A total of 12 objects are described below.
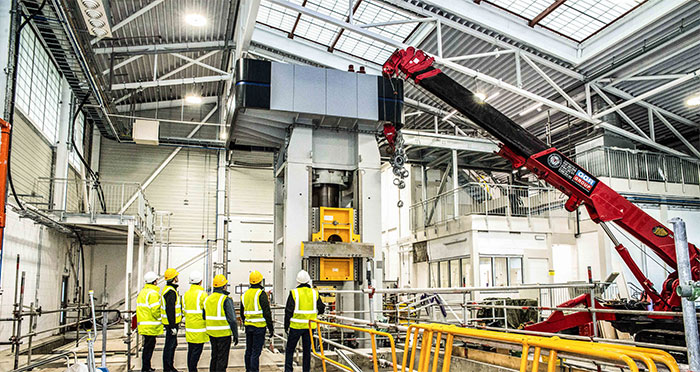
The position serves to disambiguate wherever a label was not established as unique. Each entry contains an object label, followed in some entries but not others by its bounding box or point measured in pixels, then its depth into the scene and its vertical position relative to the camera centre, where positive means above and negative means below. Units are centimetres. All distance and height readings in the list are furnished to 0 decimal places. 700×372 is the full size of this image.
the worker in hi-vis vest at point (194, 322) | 805 -79
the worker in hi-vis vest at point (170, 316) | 873 -75
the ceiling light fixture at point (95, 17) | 1177 +578
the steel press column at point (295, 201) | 1172 +151
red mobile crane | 920 +136
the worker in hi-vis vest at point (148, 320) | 887 -83
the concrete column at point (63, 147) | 1736 +412
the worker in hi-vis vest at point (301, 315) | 820 -71
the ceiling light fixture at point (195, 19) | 1891 +889
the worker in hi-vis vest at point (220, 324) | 785 -80
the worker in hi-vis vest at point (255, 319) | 824 -77
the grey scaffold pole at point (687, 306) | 315 -24
